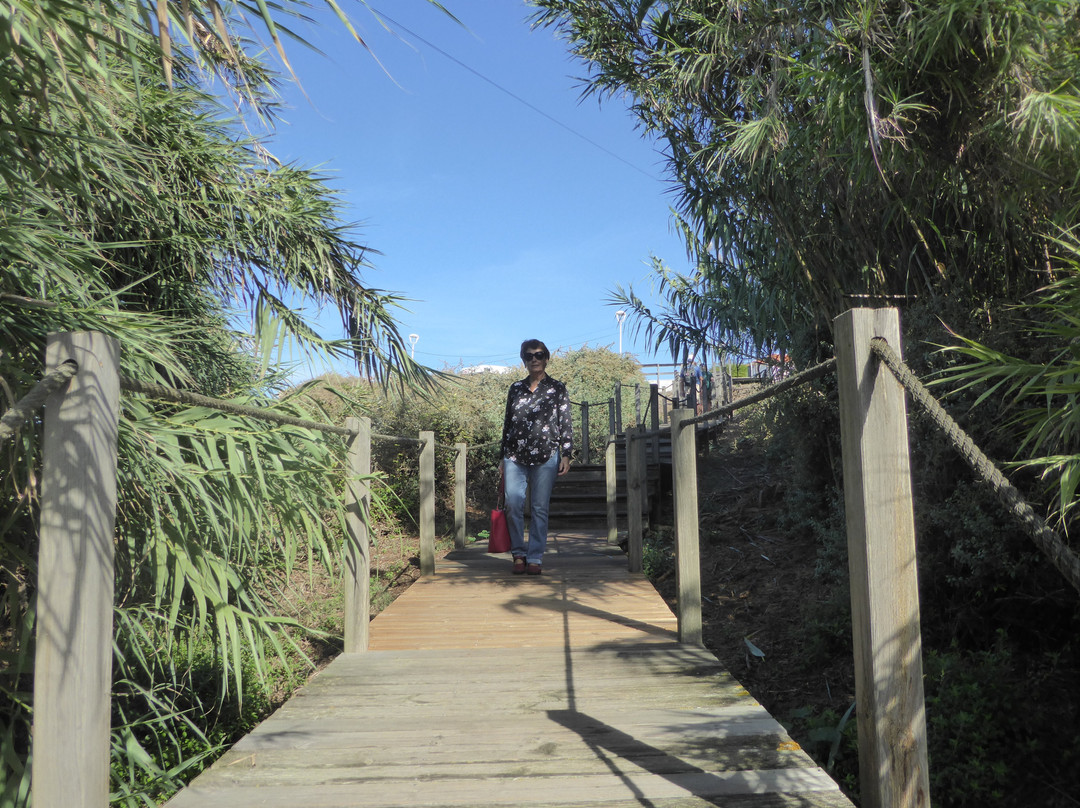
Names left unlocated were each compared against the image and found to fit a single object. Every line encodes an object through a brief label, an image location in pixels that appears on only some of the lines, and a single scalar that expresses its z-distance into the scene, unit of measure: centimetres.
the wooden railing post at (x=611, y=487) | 724
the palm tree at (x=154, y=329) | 236
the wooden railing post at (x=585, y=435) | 1215
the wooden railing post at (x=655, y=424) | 991
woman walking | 482
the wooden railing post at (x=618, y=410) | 1234
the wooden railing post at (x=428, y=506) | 548
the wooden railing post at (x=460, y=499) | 701
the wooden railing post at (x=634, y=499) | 502
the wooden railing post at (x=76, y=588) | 134
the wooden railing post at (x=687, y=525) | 312
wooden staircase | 948
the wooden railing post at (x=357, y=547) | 316
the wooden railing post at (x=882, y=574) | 147
